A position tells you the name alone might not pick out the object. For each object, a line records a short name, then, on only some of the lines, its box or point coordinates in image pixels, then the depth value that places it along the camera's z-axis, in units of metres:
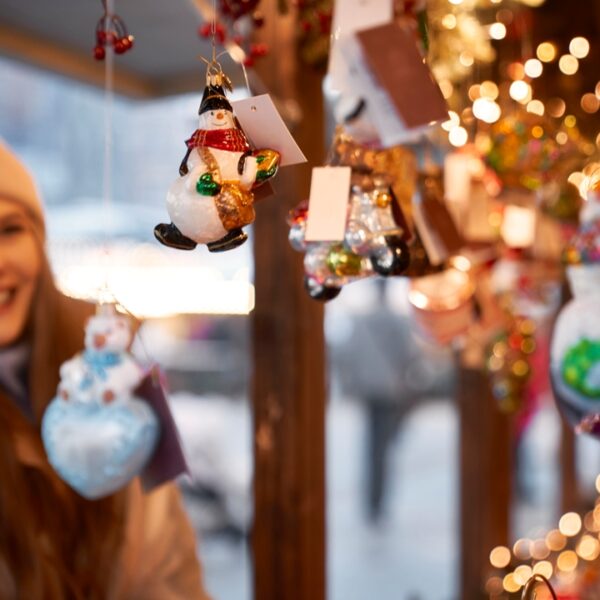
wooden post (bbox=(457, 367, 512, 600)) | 2.42
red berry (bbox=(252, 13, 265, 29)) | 1.16
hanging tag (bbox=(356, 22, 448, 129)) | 1.12
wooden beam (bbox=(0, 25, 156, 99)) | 1.34
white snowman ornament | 0.96
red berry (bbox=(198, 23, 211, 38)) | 1.18
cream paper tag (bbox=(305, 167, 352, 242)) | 1.08
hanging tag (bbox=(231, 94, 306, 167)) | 0.99
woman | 1.25
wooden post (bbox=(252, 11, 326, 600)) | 1.47
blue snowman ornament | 1.09
